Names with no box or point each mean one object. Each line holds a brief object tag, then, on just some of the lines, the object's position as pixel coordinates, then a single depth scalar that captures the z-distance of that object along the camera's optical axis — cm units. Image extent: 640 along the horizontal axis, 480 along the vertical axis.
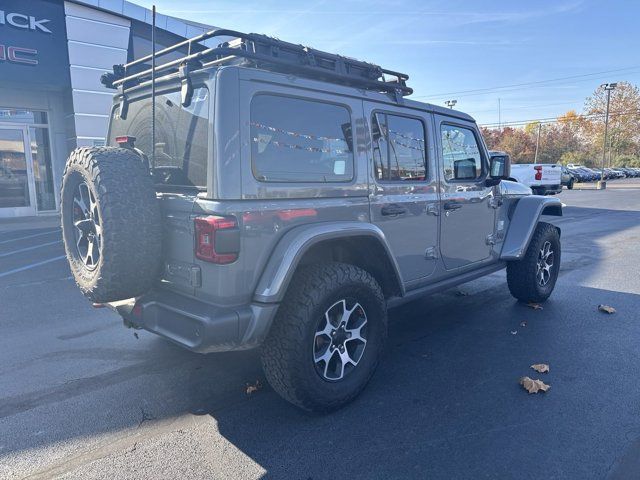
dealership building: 1302
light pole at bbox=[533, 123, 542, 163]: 6378
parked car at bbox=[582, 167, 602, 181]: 4710
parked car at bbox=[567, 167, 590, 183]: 4450
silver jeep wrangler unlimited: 262
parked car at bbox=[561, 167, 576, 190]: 3269
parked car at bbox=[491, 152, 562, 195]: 2053
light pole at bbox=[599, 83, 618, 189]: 3320
